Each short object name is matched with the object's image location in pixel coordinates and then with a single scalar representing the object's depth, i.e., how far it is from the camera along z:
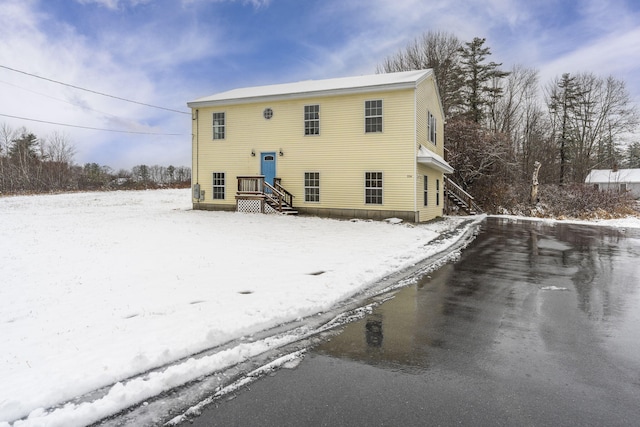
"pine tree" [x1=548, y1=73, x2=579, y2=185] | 34.59
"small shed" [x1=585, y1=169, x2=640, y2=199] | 43.28
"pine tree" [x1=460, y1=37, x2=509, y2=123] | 30.41
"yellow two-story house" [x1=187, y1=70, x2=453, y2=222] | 15.43
